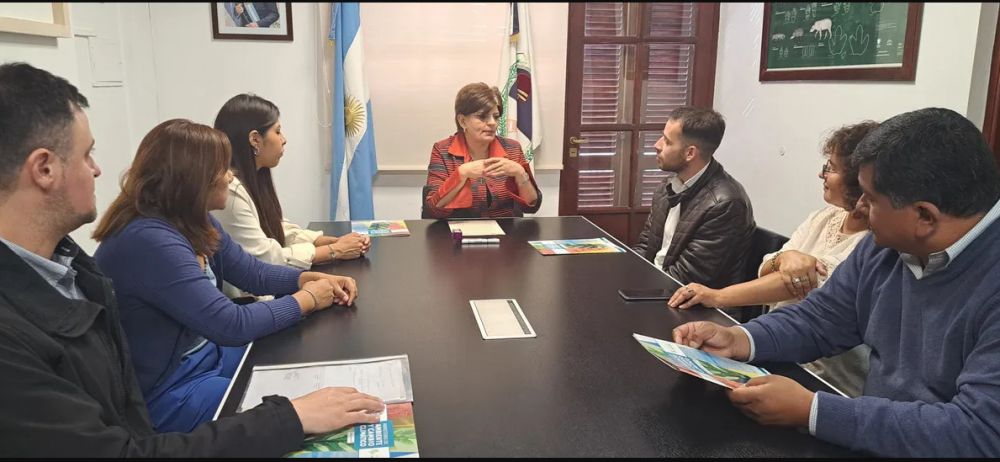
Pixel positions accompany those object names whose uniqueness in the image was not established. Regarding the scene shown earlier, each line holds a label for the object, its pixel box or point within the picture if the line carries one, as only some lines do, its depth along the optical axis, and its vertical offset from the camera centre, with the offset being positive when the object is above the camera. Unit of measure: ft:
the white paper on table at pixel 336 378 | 4.00 -1.72
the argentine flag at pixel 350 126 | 12.42 -0.51
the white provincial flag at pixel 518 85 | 12.90 +0.30
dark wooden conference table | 3.48 -1.70
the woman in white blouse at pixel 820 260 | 5.71 -1.42
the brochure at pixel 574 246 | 7.74 -1.68
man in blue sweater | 3.42 -1.16
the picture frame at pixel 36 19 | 7.50 +0.89
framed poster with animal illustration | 9.16 +0.99
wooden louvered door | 13.88 +0.23
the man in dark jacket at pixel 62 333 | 2.99 -1.15
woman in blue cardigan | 4.75 -1.28
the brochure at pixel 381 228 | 8.79 -1.71
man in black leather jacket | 7.88 -1.29
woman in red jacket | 9.75 -1.02
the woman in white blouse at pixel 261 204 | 7.17 -1.16
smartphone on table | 5.87 -1.66
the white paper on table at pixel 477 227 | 8.60 -1.66
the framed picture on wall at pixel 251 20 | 12.48 +1.42
